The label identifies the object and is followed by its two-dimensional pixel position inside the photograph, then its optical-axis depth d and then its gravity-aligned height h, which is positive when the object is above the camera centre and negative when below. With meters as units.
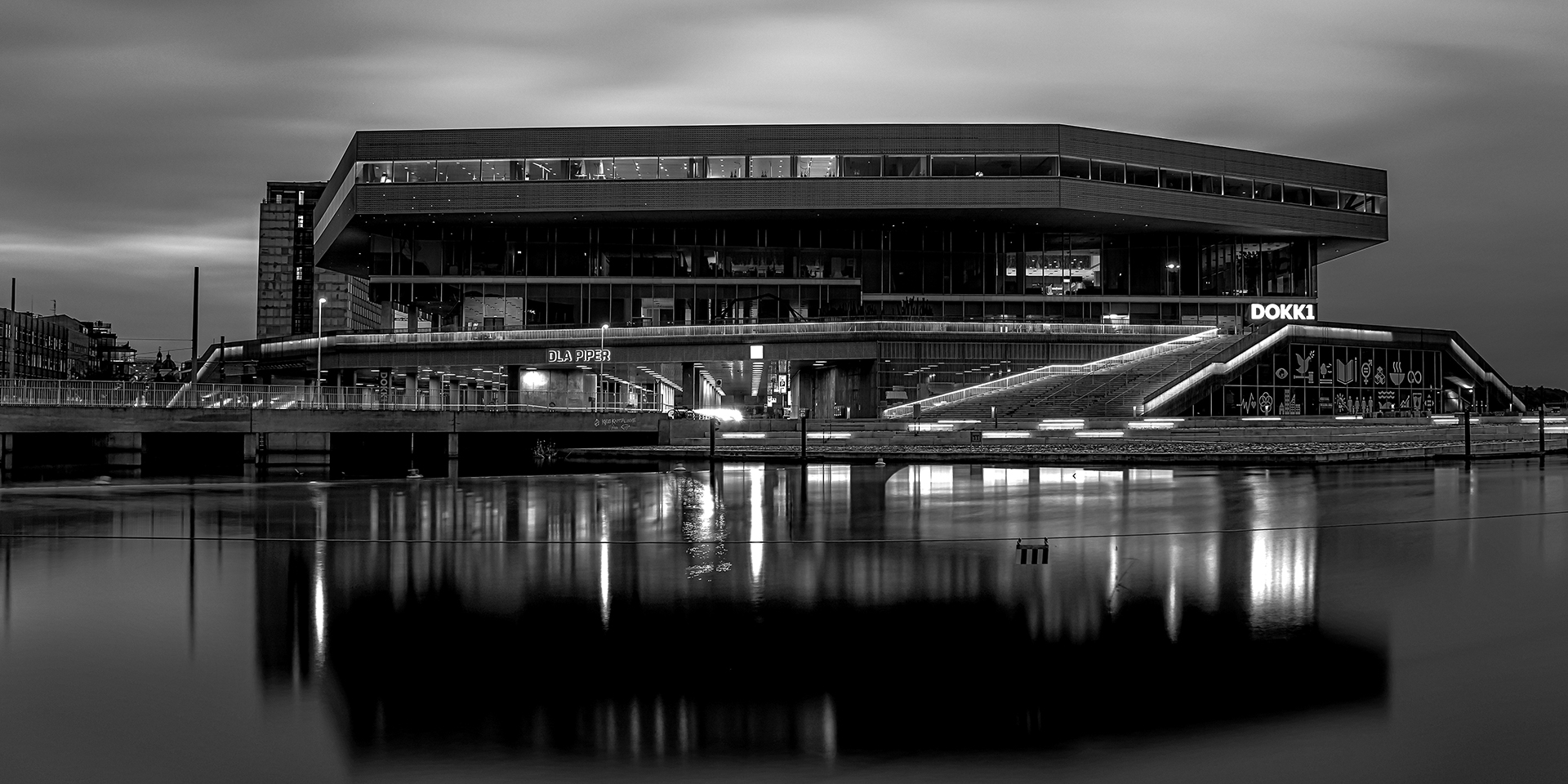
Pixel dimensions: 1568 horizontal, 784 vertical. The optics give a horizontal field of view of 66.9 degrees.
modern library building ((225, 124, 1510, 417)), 74.50 +11.07
